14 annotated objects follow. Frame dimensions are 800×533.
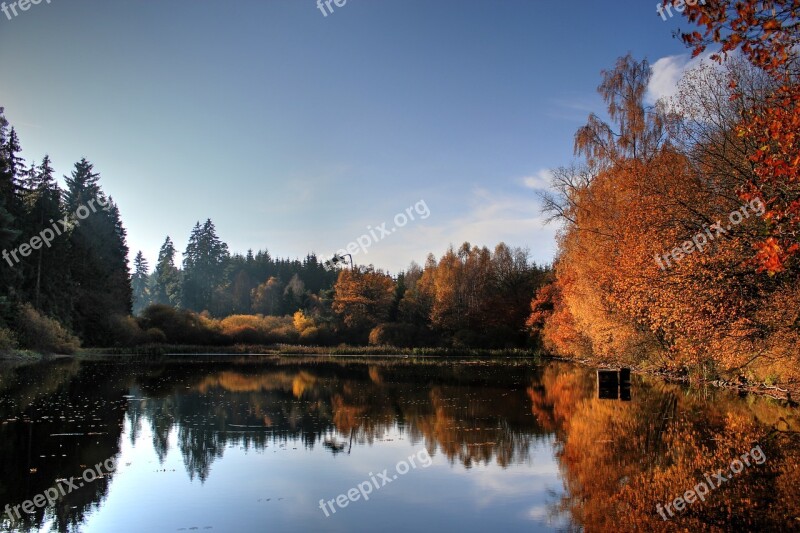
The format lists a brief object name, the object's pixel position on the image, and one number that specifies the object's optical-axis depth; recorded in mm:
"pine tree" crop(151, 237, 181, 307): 113062
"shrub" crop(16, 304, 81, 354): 44969
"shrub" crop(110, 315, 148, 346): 60688
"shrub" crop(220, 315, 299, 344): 68750
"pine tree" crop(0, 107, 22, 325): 40969
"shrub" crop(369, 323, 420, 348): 65375
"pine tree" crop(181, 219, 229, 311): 104875
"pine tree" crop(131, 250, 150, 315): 143750
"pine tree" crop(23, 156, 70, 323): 51125
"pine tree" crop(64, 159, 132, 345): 60594
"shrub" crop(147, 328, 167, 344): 62781
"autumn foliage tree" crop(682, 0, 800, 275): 7375
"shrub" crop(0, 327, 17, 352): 39900
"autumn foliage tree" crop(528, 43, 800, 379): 17500
